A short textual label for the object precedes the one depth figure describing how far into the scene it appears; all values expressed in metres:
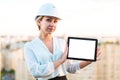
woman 1.44
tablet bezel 1.53
